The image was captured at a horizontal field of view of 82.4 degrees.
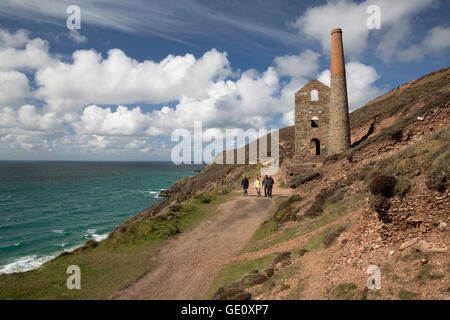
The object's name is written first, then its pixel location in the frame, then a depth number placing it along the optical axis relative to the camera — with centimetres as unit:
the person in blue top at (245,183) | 2302
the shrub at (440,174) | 608
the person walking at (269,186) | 2198
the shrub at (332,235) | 821
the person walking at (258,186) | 2259
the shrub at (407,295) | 461
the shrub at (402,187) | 681
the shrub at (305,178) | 1951
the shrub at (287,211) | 1466
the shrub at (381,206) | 682
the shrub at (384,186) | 703
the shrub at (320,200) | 1376
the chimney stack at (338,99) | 2372
